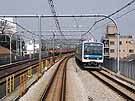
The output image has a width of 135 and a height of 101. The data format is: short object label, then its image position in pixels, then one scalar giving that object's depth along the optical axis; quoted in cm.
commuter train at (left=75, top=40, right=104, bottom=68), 4009
